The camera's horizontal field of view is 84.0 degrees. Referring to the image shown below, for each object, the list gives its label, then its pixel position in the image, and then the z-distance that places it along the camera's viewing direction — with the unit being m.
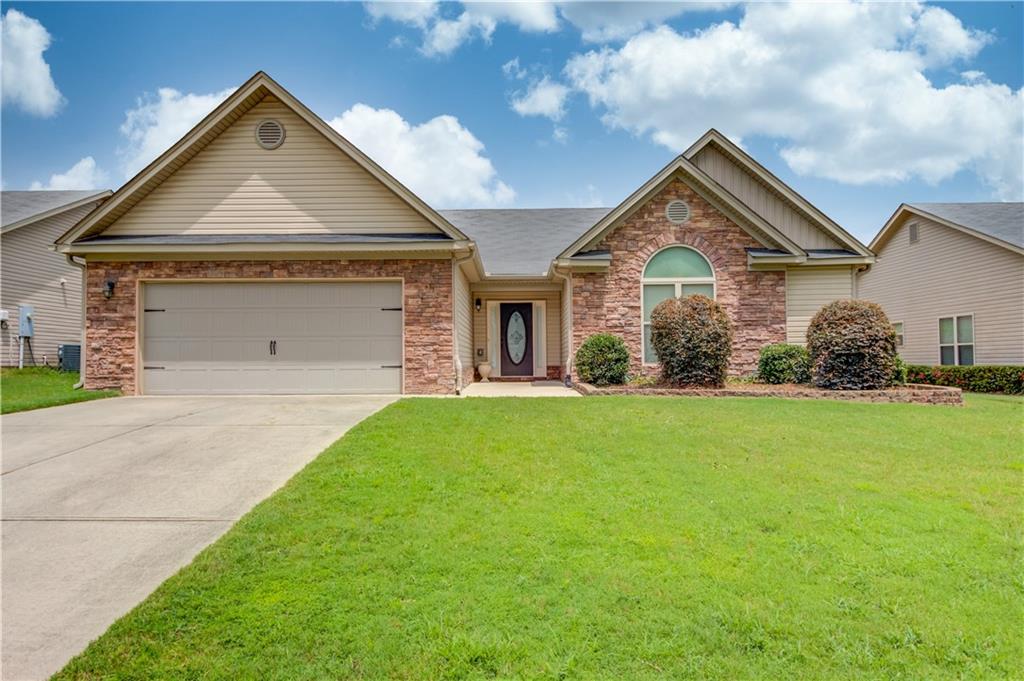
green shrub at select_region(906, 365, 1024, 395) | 13.88
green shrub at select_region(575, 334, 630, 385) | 12.40
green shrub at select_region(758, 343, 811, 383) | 12.41
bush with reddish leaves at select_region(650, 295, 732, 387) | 11.15
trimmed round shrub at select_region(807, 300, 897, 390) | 10.96
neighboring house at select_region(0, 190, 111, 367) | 18.30
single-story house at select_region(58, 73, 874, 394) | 11.52
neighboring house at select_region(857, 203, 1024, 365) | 15.12
